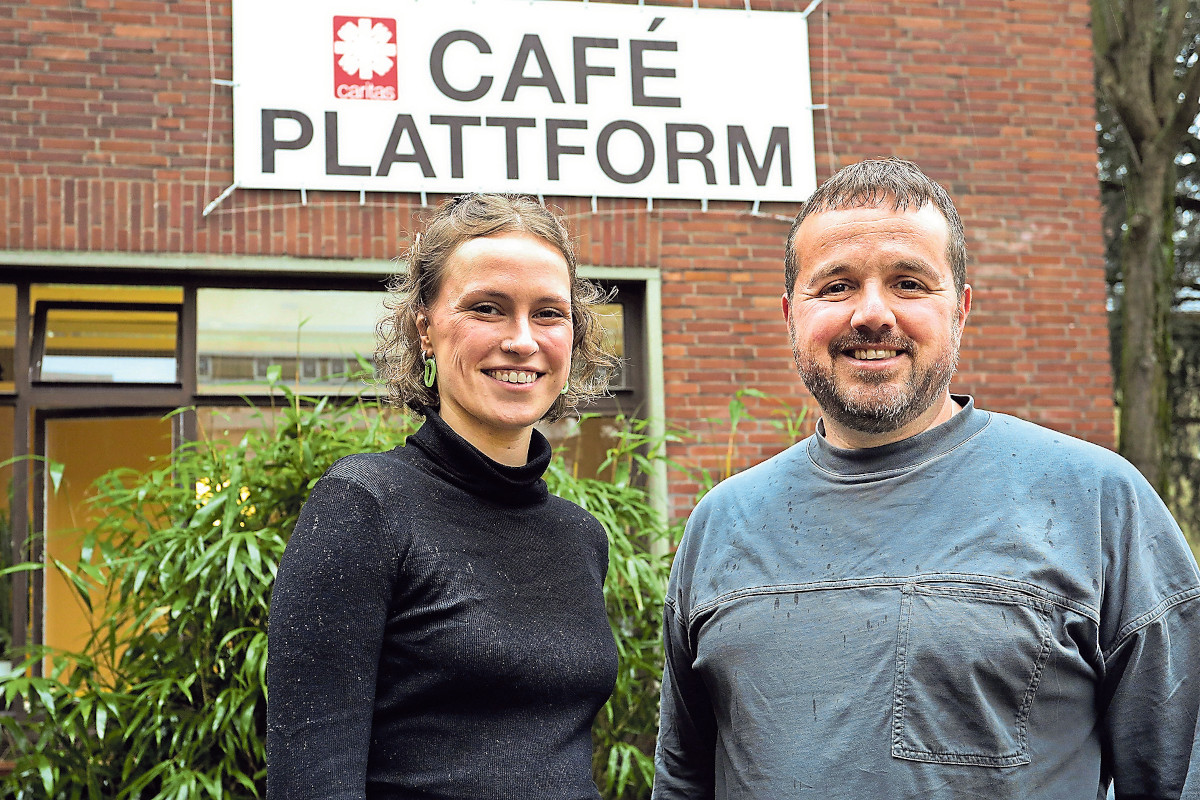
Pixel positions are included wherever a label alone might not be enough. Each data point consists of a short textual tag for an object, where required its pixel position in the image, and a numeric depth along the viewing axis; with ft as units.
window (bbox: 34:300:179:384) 18.86
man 5.60
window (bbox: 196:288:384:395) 19.22
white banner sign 19.24
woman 5.49
